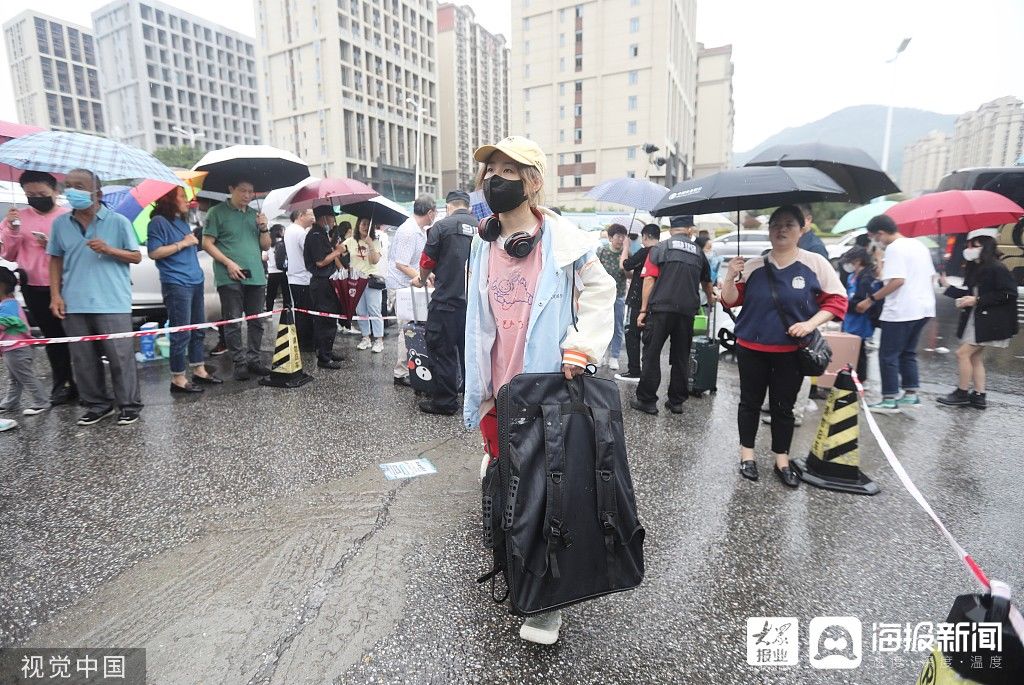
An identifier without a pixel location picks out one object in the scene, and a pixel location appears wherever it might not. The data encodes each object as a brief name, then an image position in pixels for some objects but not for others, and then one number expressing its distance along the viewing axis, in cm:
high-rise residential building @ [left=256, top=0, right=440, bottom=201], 7369
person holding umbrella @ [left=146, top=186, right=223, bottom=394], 519
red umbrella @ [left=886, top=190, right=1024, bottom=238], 516
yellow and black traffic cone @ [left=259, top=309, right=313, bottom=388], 598
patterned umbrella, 388
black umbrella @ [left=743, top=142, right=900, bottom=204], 403
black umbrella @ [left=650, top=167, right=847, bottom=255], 332
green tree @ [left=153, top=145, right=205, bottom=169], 6291
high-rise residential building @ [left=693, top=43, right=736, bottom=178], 8981
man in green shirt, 576
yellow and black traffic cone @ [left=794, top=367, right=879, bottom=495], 379
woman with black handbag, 354
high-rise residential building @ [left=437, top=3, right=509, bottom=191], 10269
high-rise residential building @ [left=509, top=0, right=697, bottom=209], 6097
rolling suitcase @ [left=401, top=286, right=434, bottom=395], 523
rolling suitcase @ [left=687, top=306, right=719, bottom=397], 600
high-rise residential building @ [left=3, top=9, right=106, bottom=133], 9525
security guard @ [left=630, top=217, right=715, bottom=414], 514
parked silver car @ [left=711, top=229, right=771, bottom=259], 1782
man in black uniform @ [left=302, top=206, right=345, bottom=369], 675
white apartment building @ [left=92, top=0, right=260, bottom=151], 9638
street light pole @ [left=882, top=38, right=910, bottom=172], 1977
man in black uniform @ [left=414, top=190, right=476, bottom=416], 475
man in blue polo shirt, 438
